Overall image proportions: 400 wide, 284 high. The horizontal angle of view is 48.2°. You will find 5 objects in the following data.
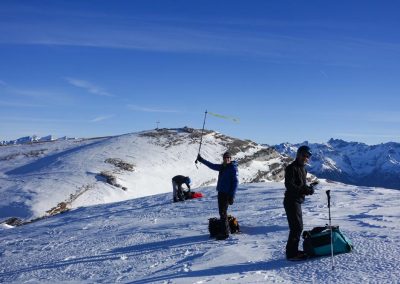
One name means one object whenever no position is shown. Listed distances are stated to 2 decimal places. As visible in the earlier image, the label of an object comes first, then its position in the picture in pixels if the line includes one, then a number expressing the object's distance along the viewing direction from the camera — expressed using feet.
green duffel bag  39.50
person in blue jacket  49.93
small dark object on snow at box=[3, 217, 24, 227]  150.41
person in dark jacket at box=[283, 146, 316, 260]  38.65
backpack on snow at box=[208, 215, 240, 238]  53.92
